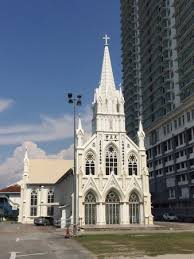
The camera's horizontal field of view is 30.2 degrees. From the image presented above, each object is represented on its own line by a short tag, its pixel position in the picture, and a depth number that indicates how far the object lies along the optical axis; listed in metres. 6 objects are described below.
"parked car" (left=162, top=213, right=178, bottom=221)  79.62
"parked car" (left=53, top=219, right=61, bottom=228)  58.49
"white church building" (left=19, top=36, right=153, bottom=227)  54.44
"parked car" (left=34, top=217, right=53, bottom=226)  66.16
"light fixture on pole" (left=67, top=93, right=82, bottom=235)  39.82
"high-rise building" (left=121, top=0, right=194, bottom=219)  81.56
